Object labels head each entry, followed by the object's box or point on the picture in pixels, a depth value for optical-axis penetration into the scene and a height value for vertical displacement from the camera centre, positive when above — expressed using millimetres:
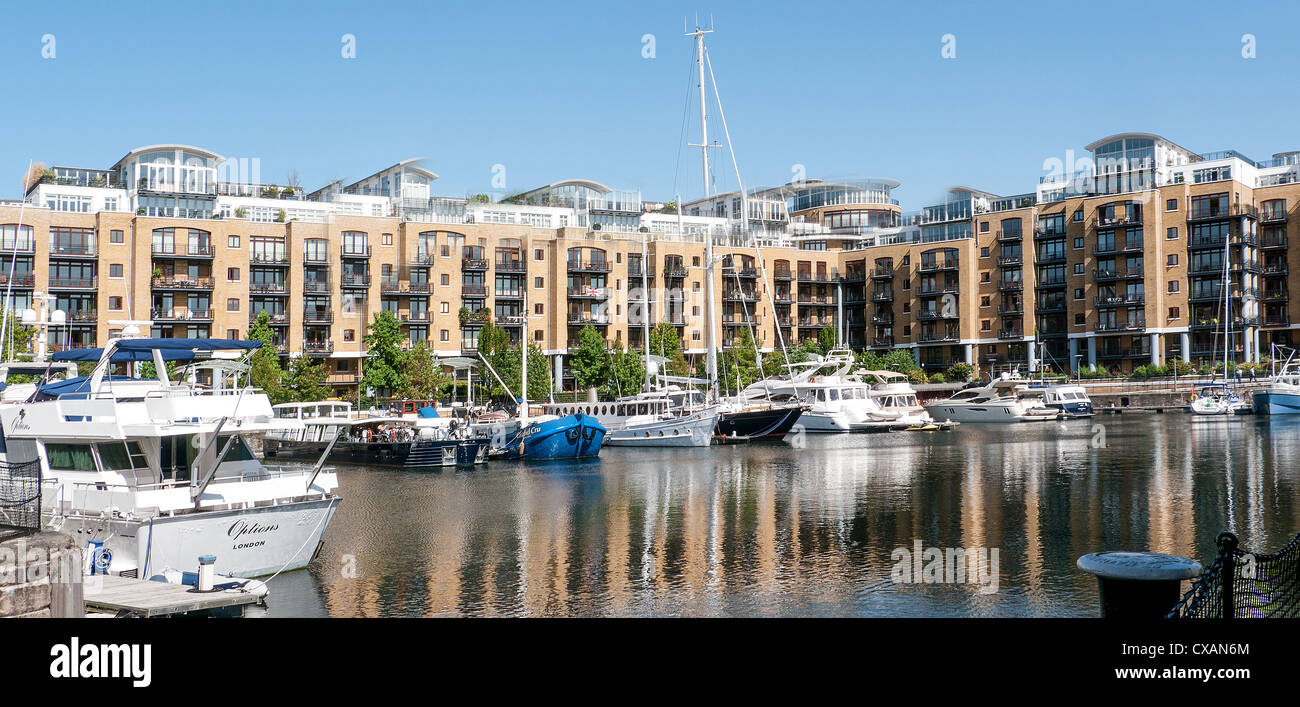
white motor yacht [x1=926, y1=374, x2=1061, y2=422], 85000 -2739
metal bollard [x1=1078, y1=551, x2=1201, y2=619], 9787 -1947
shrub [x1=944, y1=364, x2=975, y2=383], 107250 +24
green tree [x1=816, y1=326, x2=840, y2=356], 106875 +3340
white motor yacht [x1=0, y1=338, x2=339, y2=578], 21422 -2138
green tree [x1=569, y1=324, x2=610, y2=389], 90562 +1268
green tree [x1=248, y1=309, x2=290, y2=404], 77688 +907
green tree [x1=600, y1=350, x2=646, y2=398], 90875 +142
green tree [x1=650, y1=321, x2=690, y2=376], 94125 +2583
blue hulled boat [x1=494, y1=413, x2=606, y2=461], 56219 -3352
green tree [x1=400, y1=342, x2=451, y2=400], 82688 +18
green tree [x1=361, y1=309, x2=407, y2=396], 81250 +1496
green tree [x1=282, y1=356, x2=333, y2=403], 80688 -366
